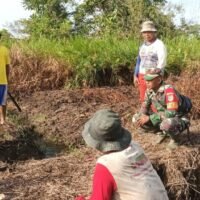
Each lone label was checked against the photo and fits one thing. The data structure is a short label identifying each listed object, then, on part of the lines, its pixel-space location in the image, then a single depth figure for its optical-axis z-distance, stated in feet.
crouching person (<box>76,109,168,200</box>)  8.98
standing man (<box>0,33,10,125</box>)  24.44
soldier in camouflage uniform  17.57
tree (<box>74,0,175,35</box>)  47.67
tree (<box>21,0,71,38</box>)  51.11
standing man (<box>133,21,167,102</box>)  21.30
